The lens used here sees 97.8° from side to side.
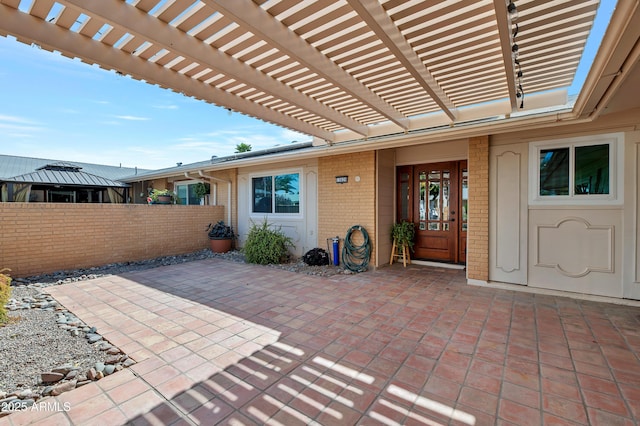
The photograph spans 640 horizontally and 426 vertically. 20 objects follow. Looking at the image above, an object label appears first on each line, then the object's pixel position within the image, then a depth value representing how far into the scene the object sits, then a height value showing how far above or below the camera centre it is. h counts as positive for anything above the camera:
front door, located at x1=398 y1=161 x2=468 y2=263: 5.90 +0.07
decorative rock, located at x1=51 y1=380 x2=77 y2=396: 1.97 -1.28
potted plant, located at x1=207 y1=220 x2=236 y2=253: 8.09 -0.78
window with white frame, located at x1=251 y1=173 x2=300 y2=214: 7.43 +0.47
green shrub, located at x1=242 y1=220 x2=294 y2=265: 6.61 -0.88
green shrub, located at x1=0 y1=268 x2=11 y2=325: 3.06 -0.97
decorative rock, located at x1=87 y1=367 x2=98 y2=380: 2.16 -1.27
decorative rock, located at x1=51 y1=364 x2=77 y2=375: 2.20 -1.26
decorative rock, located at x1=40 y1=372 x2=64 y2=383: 2.10 -1.26
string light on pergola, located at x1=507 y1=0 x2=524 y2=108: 1.92 +1.43
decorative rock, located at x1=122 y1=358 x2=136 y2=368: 2.34 -1.29
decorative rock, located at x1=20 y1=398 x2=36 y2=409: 1.86 -1.29
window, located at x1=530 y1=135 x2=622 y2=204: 3.82 +0.58
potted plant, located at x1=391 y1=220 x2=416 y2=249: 6.18 -0.53
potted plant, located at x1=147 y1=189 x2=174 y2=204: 9.14 +0.43
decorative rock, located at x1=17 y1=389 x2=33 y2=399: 1.93 -1.27
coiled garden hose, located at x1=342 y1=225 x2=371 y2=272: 5.89 -0.92
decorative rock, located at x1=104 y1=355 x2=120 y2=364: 2.38 -1.28
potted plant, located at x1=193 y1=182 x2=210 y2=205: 9.65 +0.75
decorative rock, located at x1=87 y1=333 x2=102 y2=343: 2.76 -1.27
